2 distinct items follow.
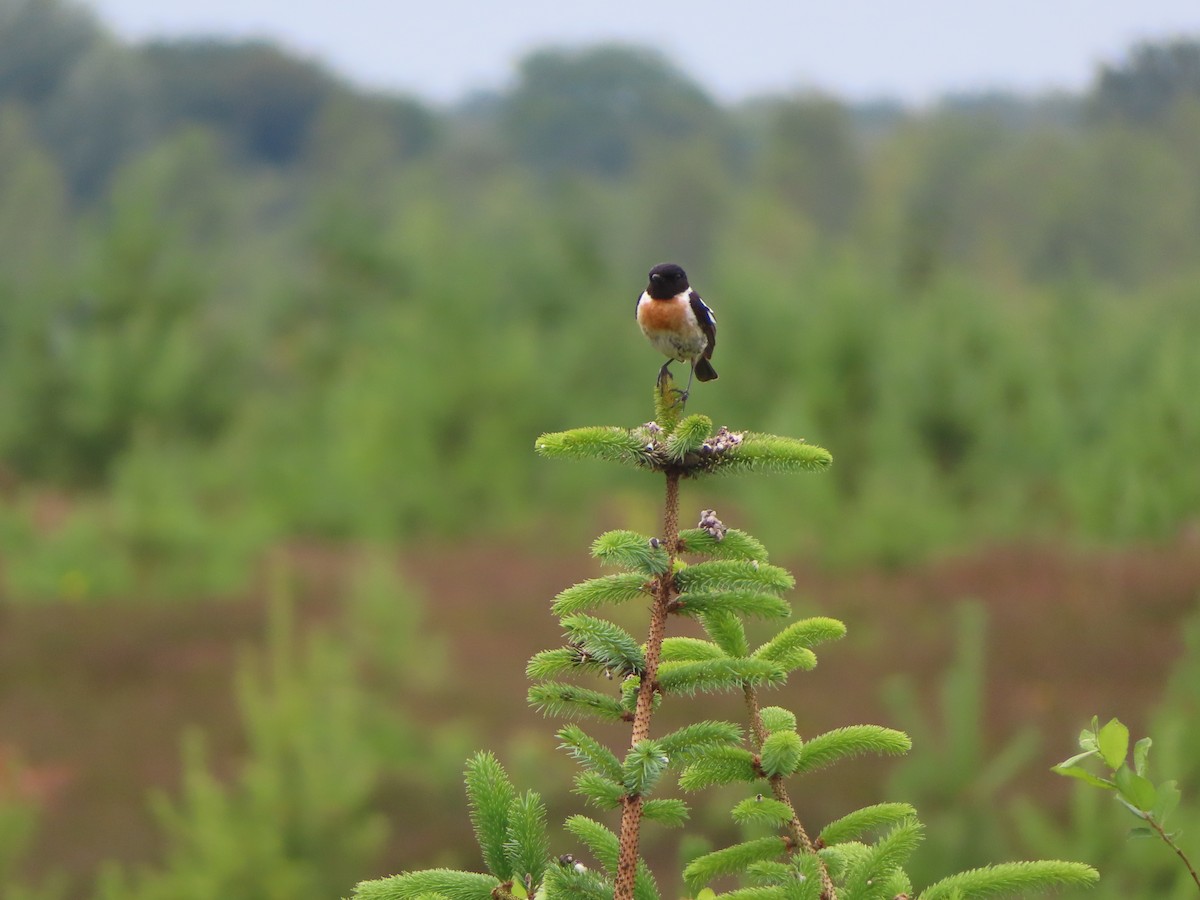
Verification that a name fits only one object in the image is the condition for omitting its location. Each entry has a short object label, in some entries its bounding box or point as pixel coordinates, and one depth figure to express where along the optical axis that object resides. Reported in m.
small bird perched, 15.64
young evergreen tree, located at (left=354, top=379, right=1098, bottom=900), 14.47
